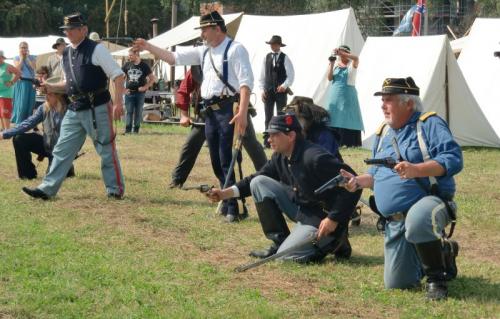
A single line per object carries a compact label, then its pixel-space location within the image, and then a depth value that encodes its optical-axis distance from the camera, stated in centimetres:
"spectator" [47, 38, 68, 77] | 1354
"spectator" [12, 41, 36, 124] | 1692
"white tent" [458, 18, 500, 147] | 1530
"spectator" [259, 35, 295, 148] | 1463
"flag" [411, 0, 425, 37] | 2183
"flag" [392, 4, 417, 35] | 3134
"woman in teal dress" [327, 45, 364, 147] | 1398
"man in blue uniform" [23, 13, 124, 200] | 854
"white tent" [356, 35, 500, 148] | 1468
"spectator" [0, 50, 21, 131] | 1692
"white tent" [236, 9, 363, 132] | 1644
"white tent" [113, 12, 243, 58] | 2125
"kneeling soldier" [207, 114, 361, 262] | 605
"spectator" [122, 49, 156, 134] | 1733
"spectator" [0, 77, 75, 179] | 958
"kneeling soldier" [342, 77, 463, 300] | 507
